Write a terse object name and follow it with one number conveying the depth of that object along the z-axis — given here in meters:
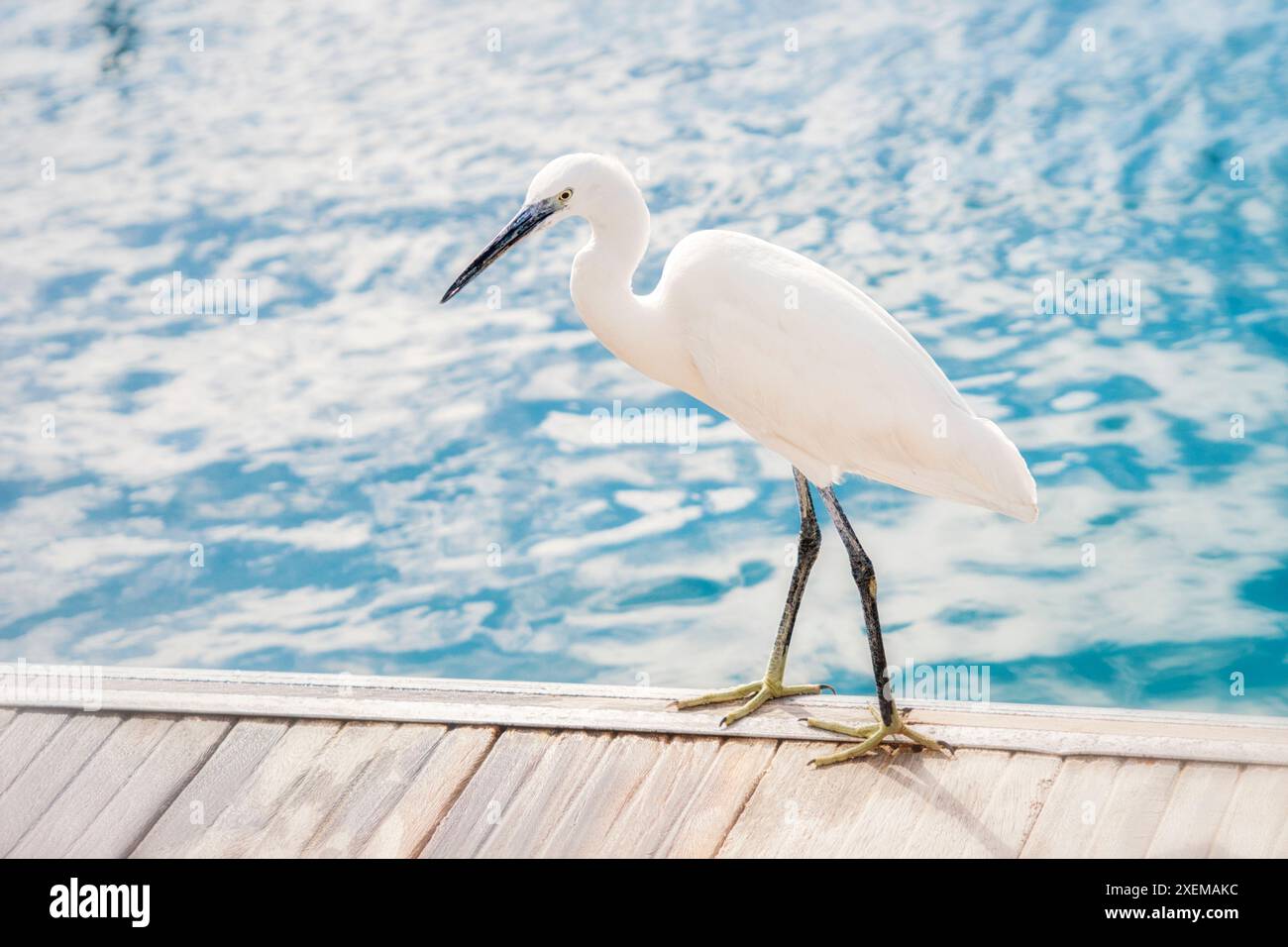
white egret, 2.40
